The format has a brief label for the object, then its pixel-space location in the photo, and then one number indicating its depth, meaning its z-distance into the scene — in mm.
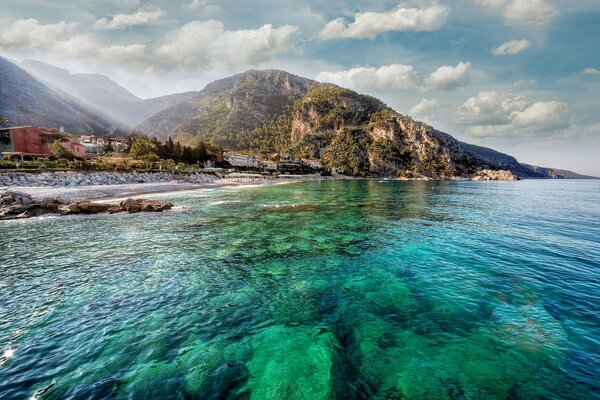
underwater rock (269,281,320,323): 11531
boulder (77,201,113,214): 36469
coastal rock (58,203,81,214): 35750
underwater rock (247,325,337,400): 7485
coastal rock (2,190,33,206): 35781
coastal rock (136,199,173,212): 39031
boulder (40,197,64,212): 35916
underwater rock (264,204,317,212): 42344
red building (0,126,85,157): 79188
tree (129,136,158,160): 109631
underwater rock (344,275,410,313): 12750
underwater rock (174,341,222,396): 7764
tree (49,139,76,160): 78812
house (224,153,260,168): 179338
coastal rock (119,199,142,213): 38188
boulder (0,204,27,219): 32938
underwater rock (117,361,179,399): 7330
